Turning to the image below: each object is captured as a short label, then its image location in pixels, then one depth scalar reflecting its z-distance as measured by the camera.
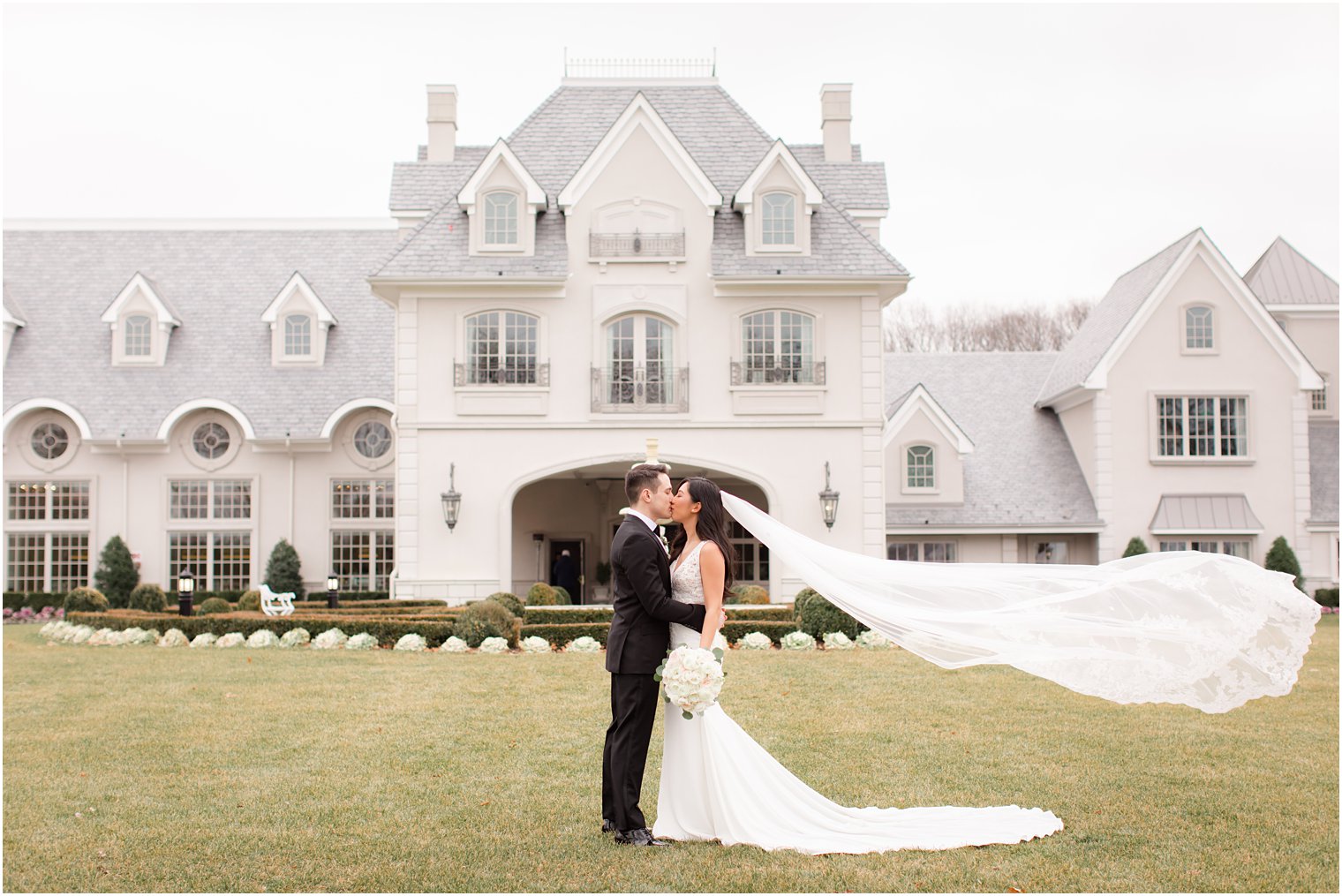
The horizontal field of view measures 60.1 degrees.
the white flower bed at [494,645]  16.50
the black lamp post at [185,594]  19.91
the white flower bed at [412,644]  16.77
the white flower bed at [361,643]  17.02
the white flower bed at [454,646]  16.61
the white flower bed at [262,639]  17.45
